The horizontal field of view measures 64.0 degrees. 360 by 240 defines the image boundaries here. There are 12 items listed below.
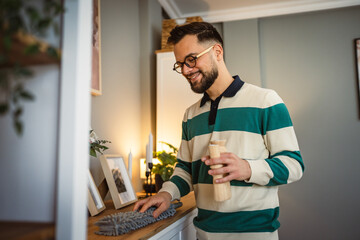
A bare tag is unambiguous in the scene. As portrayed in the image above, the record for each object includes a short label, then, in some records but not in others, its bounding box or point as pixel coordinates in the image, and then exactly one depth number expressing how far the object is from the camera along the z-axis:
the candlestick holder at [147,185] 1.93
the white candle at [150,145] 1.89
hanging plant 0.39
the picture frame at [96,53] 1.85
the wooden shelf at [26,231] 0.40
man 1.08
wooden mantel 1.02
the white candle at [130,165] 1.95
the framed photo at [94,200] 1.37
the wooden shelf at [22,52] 0.39
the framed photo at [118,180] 1.57
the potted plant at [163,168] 2.17
